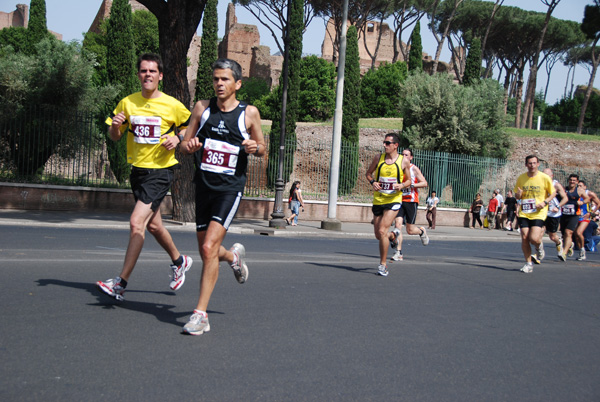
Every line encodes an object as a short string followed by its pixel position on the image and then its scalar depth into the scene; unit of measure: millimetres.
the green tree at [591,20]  40125
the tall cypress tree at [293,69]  30742
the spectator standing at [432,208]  25594
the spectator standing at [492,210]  27750
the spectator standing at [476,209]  27198
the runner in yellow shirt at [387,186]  8734
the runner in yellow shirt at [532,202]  10469
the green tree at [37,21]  48531
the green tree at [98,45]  43938
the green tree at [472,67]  43188
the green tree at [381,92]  57438
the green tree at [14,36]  55906
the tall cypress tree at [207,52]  39469
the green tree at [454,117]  34969
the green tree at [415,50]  58188
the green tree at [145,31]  53312
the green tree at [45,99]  18531
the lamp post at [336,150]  19031
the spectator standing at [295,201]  21344
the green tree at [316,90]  54656
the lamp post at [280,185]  18625
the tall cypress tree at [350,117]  25016
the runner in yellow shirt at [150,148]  5387
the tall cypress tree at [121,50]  32625
